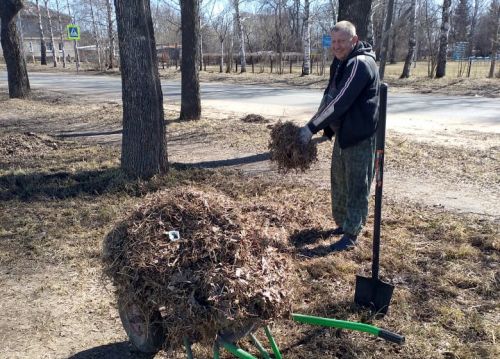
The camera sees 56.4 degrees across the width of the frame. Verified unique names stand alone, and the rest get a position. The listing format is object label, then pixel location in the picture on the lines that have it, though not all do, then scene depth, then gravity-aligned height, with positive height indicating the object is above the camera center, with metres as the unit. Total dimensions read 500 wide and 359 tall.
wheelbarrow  2.39 -1.50
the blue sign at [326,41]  23.78 +0.38
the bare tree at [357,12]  7.59 +0.57
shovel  3.29 -1.65
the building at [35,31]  57.25 +3.49
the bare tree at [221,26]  39.45 +2.17
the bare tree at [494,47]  23.11 -0.08
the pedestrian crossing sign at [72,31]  33.34 +1.54
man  3.87 -0.60
